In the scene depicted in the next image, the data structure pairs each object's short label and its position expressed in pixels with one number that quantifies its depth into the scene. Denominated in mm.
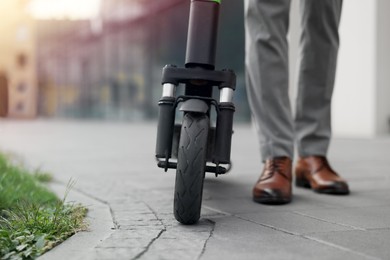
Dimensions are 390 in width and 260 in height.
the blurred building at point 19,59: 20656
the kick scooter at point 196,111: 1891
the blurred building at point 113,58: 16766
